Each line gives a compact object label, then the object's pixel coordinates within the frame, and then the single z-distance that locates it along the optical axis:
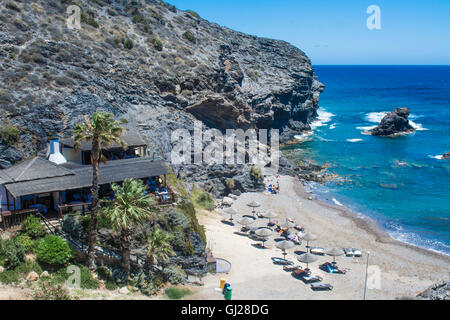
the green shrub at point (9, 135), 30.92
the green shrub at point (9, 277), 19.09
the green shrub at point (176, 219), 26.69
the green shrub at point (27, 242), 21.64
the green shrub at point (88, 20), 50.44
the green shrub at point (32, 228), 22.55
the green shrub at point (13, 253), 20.02
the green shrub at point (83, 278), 20.51
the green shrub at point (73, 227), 23.61
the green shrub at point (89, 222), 23.69
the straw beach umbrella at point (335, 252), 30.56
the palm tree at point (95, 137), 20.70
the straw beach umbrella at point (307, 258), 28.83
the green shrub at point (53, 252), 20.91
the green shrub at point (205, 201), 39.25
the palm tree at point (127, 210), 21.45
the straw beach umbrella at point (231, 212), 37.81
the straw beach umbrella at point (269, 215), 37.72
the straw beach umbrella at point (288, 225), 36.03
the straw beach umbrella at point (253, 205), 39.69
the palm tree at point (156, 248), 23.08
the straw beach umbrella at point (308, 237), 32.59
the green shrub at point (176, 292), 22.62
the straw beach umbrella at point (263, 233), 32.56
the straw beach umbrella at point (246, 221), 35.84
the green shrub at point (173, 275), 24.48
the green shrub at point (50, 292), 18.19
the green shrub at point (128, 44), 50.56
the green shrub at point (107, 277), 21.62
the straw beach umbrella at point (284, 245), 30.98
